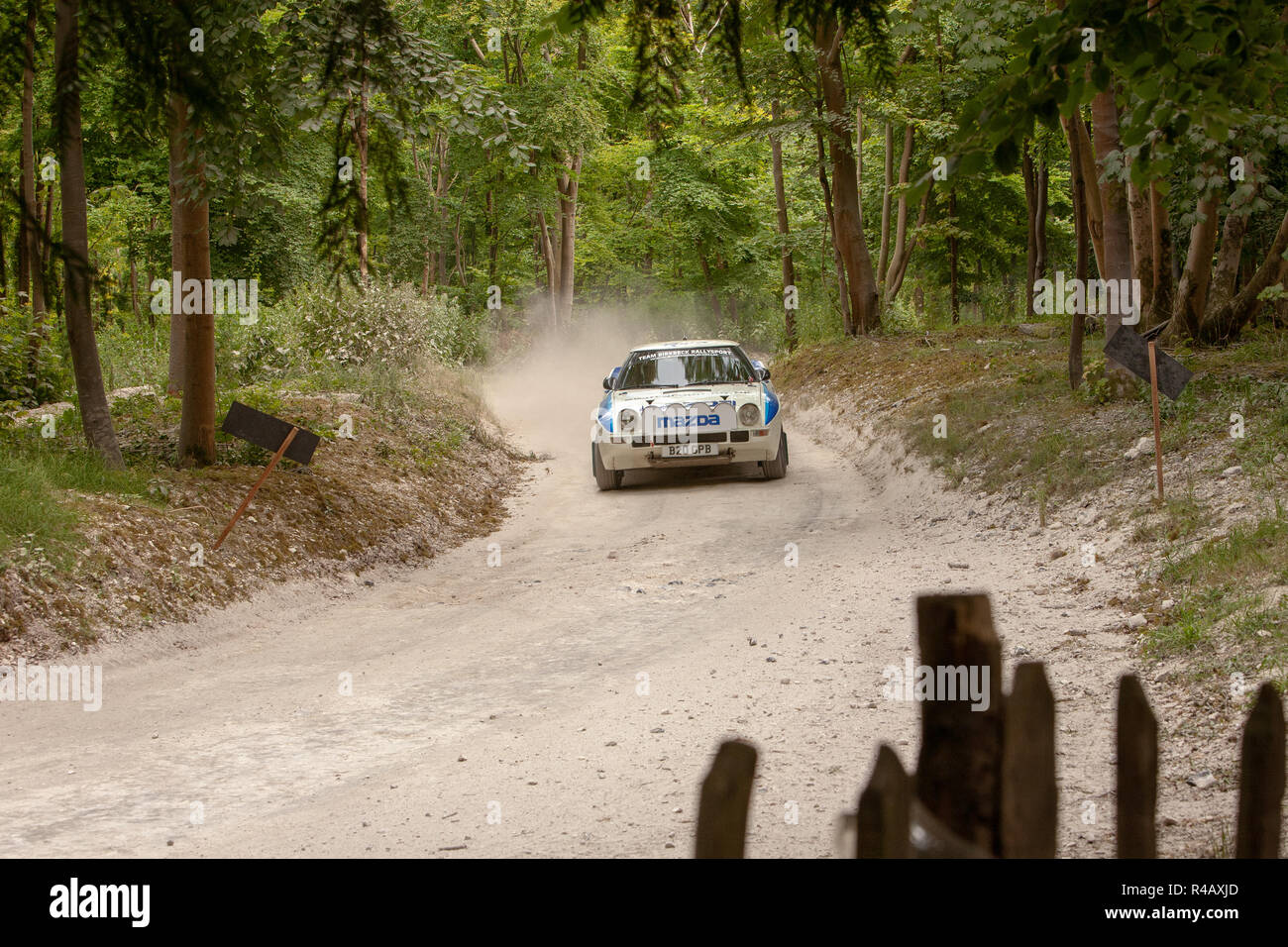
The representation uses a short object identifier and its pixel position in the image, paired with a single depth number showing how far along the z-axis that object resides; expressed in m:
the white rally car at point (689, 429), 13.37
